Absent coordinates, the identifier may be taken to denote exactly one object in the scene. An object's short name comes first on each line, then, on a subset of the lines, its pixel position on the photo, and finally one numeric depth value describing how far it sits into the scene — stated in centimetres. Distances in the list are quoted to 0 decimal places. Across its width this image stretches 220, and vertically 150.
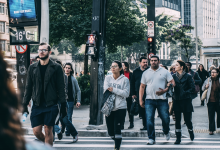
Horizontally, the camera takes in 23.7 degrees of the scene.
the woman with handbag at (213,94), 1306
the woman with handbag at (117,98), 912
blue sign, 1390
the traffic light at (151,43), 2565
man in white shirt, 1037
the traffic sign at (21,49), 1567
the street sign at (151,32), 2569
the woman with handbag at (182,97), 1108
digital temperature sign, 1399
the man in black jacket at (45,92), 768
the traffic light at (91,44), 1365
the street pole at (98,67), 1398
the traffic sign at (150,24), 2567
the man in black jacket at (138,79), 1348
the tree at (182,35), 4578
